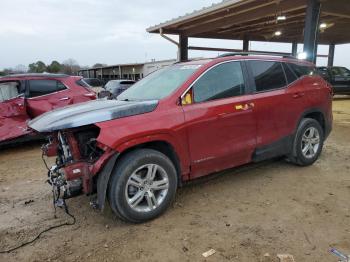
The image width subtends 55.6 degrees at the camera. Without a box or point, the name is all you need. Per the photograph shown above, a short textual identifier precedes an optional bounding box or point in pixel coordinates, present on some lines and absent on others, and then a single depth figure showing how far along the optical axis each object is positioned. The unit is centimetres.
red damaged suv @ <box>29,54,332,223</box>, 341
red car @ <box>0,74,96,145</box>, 688
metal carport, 873
